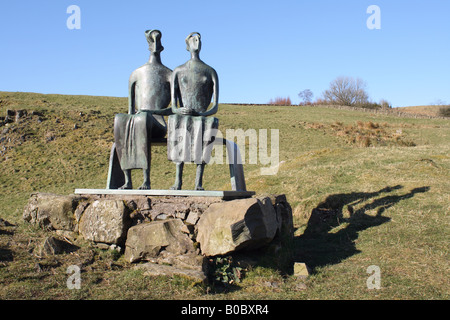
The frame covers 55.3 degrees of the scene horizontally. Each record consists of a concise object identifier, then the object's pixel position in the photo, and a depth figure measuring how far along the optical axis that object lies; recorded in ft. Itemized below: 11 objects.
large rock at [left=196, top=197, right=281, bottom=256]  20.56
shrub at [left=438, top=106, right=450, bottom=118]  185.72
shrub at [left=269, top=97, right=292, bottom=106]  315.99
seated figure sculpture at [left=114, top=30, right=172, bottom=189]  24.99
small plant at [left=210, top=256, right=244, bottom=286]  20.45
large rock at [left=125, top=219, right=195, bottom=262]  21.39
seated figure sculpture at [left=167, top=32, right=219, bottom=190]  23.95
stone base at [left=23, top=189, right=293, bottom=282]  20.67
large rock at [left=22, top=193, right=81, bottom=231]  24.67
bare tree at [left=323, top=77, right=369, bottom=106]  253.24
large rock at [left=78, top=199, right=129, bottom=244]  22.88
